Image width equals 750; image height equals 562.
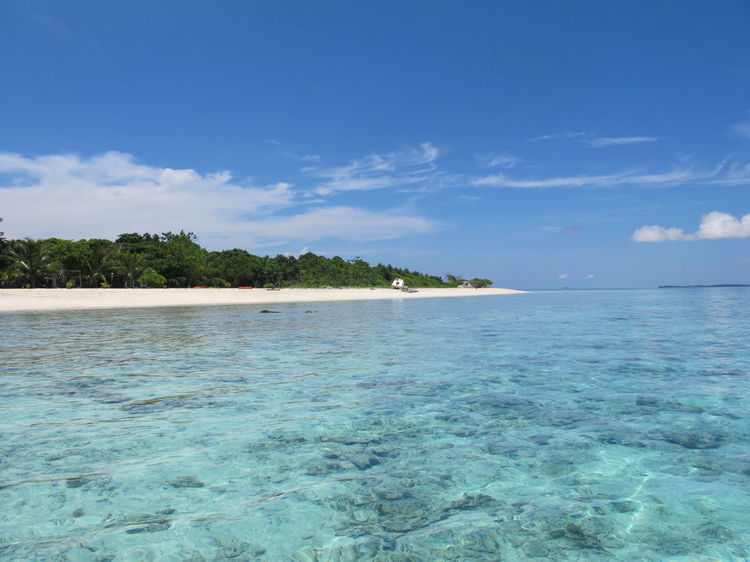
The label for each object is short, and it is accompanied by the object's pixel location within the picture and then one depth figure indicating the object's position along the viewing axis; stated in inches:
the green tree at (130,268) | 2467.3
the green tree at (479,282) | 5516.7
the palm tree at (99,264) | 2397.9
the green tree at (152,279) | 2568.9
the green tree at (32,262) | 2113.7
